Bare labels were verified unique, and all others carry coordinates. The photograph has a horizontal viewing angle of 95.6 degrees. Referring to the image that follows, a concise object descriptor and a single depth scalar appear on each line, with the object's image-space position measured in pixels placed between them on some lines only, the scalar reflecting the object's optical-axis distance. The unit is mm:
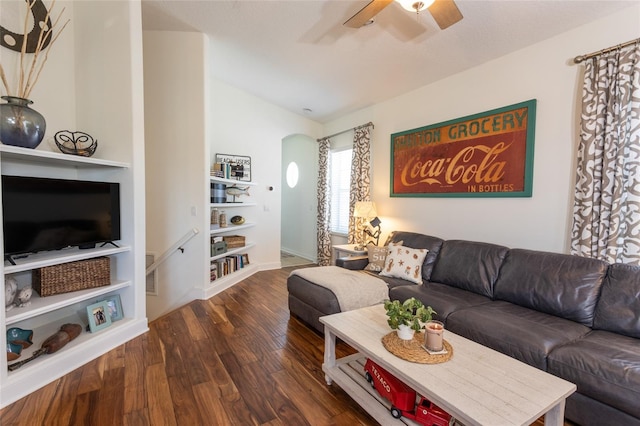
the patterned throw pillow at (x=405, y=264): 3102
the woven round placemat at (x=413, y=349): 1541
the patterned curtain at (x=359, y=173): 4656
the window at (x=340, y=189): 5348
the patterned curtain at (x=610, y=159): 2176
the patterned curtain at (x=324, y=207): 5504
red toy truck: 1492
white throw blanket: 2613
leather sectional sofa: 1568
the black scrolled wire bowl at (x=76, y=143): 2322
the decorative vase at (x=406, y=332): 1727
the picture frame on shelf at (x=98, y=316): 2381
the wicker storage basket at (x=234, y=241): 4520
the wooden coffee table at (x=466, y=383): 1207
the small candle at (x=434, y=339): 1607
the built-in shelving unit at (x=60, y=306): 1849
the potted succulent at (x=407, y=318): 1710
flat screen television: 1938
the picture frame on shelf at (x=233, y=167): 4364
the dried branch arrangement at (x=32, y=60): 2064
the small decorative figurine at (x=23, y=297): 2004
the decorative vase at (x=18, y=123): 1888
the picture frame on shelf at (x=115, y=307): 2572
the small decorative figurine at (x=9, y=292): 1921
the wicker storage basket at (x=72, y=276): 2182
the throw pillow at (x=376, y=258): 3444
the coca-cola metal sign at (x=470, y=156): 2871
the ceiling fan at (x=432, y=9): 1761
